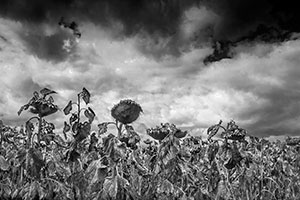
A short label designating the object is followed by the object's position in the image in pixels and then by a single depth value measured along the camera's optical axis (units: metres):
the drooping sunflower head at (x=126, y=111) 3.16
